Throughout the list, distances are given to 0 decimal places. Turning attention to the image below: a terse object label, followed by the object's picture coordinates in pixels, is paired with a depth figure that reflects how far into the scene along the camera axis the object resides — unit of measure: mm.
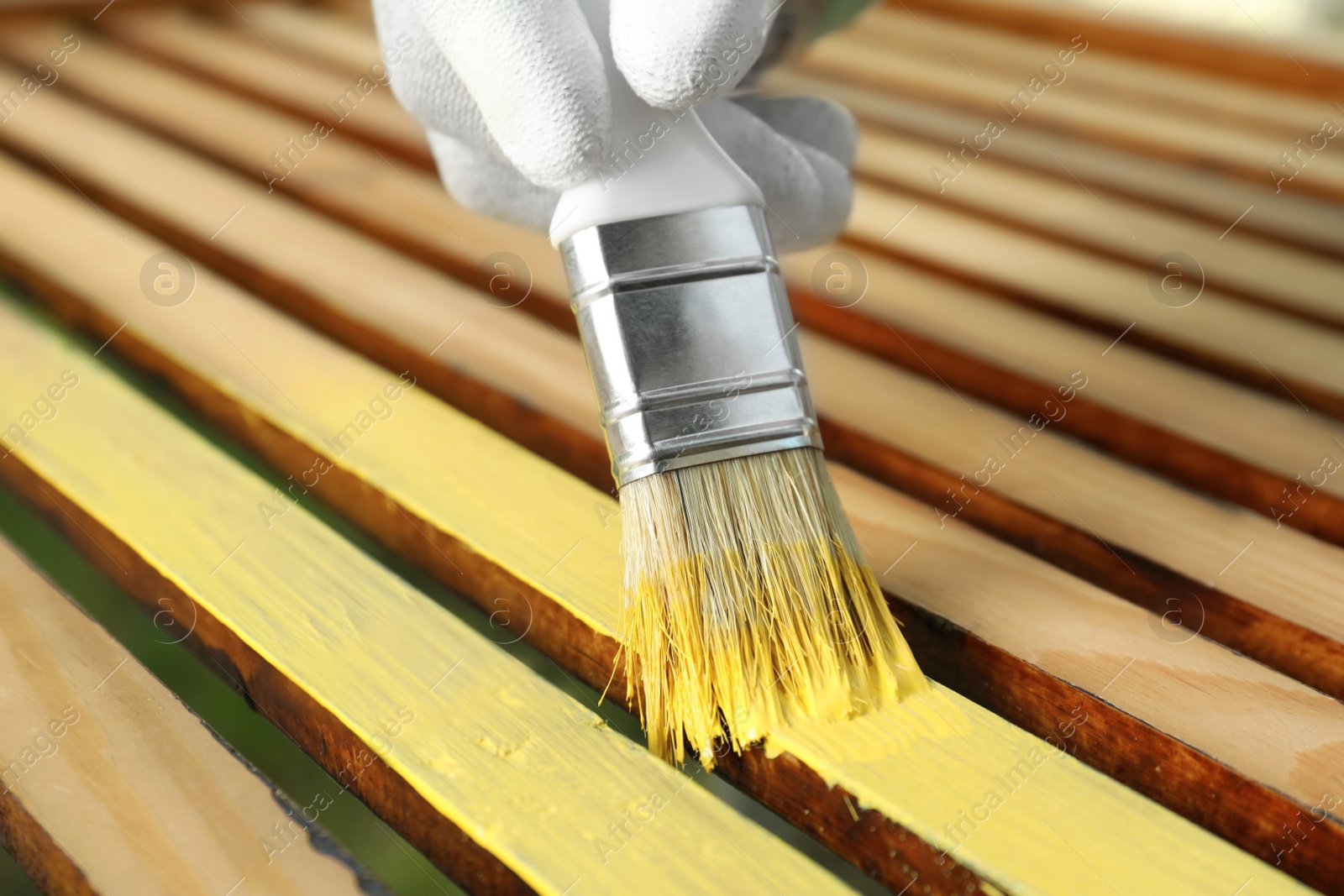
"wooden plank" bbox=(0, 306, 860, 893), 449
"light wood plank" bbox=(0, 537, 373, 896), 448
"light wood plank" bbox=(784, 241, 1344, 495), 544
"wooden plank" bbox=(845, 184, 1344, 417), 575
